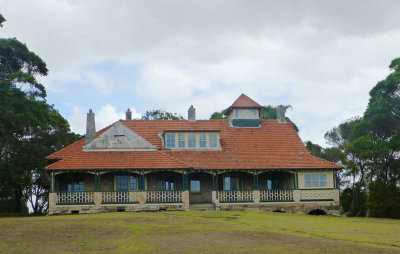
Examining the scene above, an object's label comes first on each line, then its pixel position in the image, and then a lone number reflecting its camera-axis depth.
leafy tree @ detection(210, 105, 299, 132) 52.38
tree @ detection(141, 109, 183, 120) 52.69
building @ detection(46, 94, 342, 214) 28.97
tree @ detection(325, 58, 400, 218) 32.09
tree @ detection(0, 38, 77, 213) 31.00
